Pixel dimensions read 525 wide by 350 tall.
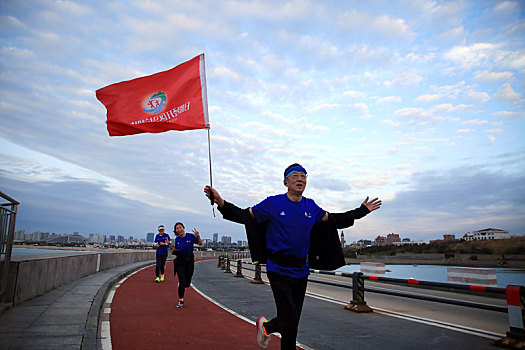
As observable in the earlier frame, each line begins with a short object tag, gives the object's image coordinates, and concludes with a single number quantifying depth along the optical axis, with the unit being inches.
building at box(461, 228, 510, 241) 4446.6
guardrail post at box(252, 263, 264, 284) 580.3
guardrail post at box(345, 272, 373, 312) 309.7
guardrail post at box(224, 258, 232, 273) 842.2
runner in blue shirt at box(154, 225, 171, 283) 546.9
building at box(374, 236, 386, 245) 6444.4
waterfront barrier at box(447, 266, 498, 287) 325.4
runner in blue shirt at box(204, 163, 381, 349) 136.5
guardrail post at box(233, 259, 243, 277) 710.1
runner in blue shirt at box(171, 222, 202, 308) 347.6
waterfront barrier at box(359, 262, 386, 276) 431.8
